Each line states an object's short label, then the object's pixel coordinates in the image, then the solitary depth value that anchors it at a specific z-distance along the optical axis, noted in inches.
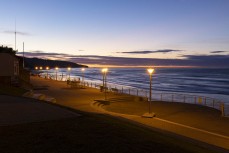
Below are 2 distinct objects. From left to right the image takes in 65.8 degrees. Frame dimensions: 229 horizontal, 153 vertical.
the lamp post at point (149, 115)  460.9
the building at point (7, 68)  694.8
